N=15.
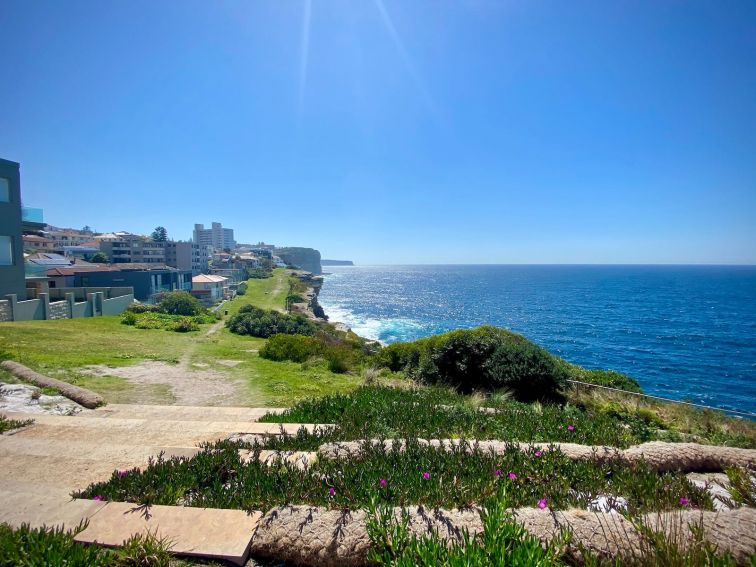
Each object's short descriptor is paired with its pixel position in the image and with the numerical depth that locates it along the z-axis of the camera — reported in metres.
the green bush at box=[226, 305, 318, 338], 28.12
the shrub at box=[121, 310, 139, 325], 24.33
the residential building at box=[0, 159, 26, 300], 20.72
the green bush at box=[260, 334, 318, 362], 16.14
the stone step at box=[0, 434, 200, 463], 5.14
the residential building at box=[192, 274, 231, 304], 50.37
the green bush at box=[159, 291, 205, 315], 33.97
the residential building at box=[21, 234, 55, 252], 73.35
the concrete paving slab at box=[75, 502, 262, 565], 3.02
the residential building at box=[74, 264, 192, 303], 42.47
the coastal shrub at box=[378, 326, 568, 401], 11.41
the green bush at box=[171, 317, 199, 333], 25.00
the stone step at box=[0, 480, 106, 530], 3.35
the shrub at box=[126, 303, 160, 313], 30.31
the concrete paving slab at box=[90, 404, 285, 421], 7.62
